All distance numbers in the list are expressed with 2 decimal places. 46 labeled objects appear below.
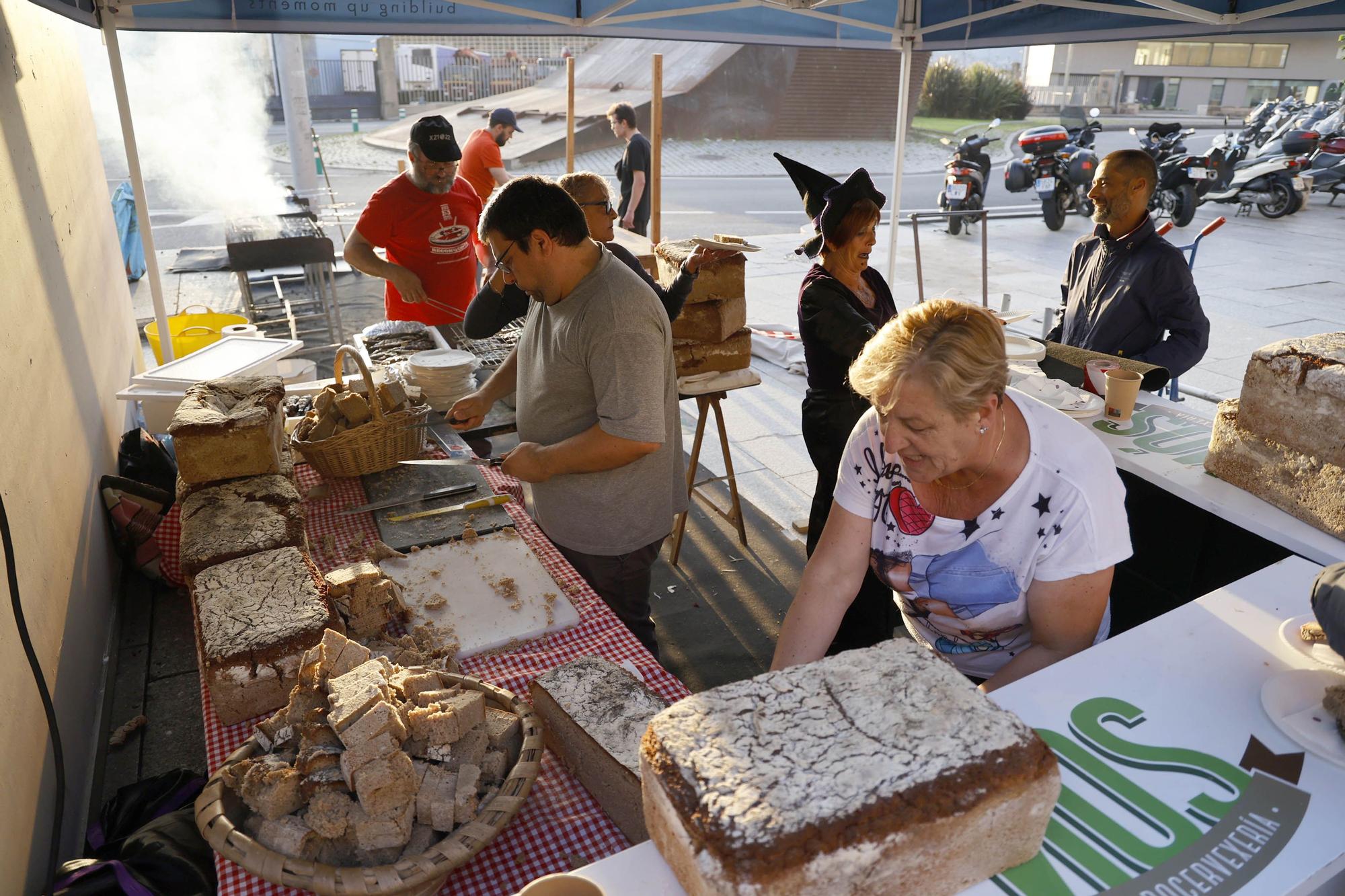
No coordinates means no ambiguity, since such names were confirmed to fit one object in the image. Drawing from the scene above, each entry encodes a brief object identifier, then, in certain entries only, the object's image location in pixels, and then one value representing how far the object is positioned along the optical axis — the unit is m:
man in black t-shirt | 9.52
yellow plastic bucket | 5.28
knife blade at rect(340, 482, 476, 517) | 2.69
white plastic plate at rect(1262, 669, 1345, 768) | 1.41
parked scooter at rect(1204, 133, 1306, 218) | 13.26
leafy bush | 29.30
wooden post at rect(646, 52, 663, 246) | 6.70
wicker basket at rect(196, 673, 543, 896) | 1.34
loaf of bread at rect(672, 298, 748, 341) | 4.41
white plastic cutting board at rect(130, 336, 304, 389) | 3.79
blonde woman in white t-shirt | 1.61
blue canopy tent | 4.35
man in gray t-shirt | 2.35
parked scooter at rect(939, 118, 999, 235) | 11.98
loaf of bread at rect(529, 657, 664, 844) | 1.56
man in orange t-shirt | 7.95
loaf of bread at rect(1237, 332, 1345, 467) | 2.35
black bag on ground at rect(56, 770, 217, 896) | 1.87
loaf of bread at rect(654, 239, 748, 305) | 4.35
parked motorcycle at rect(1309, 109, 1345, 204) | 13.63
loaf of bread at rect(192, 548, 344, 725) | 1.84
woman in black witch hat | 3.10
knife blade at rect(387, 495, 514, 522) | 2.66
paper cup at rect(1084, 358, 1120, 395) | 3.36
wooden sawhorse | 4.37
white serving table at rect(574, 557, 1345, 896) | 1.19
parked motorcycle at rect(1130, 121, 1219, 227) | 11.64
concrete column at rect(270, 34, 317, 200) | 10.64
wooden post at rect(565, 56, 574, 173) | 7.52
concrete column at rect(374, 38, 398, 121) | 27.34
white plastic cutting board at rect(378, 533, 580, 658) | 2.16
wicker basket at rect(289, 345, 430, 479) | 2.78
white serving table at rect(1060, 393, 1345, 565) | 2.42
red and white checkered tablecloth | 1.53
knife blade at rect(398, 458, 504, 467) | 2.79
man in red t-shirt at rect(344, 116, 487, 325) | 4.47
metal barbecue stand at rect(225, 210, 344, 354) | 6.88
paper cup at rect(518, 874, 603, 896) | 1.09
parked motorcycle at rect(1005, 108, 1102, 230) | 12.80
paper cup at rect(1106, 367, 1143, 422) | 3.15
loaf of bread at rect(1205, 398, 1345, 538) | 2.40
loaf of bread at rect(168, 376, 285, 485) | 2.52
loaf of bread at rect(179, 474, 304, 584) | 2.24
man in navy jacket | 3.68
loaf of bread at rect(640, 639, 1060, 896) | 1.01
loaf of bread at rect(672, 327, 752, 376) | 4.41
